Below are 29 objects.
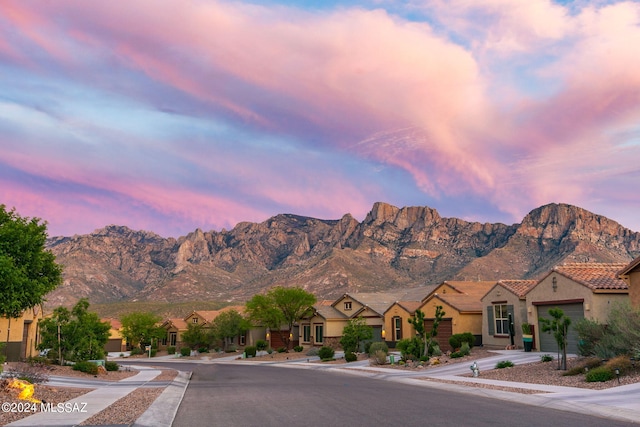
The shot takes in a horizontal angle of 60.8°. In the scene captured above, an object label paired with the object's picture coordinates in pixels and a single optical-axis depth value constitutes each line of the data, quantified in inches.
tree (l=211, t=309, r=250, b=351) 2763.3
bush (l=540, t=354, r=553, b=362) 1079.8
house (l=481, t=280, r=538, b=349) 1483.8
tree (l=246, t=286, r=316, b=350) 2509.8
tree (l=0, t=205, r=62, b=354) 951.5
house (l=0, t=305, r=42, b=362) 1343.5
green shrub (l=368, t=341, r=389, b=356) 1709.6
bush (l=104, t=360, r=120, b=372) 1321.4
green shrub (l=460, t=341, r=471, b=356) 1396.4
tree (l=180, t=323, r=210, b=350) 2896.2
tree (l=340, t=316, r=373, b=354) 1849.2
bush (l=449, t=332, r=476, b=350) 1560.0
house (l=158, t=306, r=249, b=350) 2945.4
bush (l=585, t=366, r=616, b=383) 781.9
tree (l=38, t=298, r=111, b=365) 1266.0
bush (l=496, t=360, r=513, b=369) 1087.5
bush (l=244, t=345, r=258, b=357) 2346.2
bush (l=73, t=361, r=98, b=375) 1158.3
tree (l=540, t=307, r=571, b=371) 964.0
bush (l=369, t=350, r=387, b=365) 1481.3
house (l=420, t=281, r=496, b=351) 1708.9
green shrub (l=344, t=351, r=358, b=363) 1689.2
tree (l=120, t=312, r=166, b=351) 3100.4
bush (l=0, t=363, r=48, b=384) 768.1
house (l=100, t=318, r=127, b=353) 3472.0
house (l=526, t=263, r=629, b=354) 1202.6
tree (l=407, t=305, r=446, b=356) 1374.0
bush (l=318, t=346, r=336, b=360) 1822.1
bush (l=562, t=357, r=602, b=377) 887.3
